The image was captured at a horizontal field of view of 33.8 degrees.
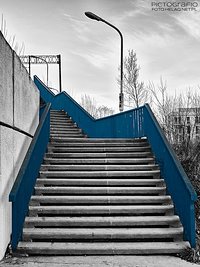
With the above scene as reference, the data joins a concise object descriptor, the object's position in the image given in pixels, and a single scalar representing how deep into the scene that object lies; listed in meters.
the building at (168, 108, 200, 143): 18.31
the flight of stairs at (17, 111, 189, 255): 5.48
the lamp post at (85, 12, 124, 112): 14.69
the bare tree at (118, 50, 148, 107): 37.66
